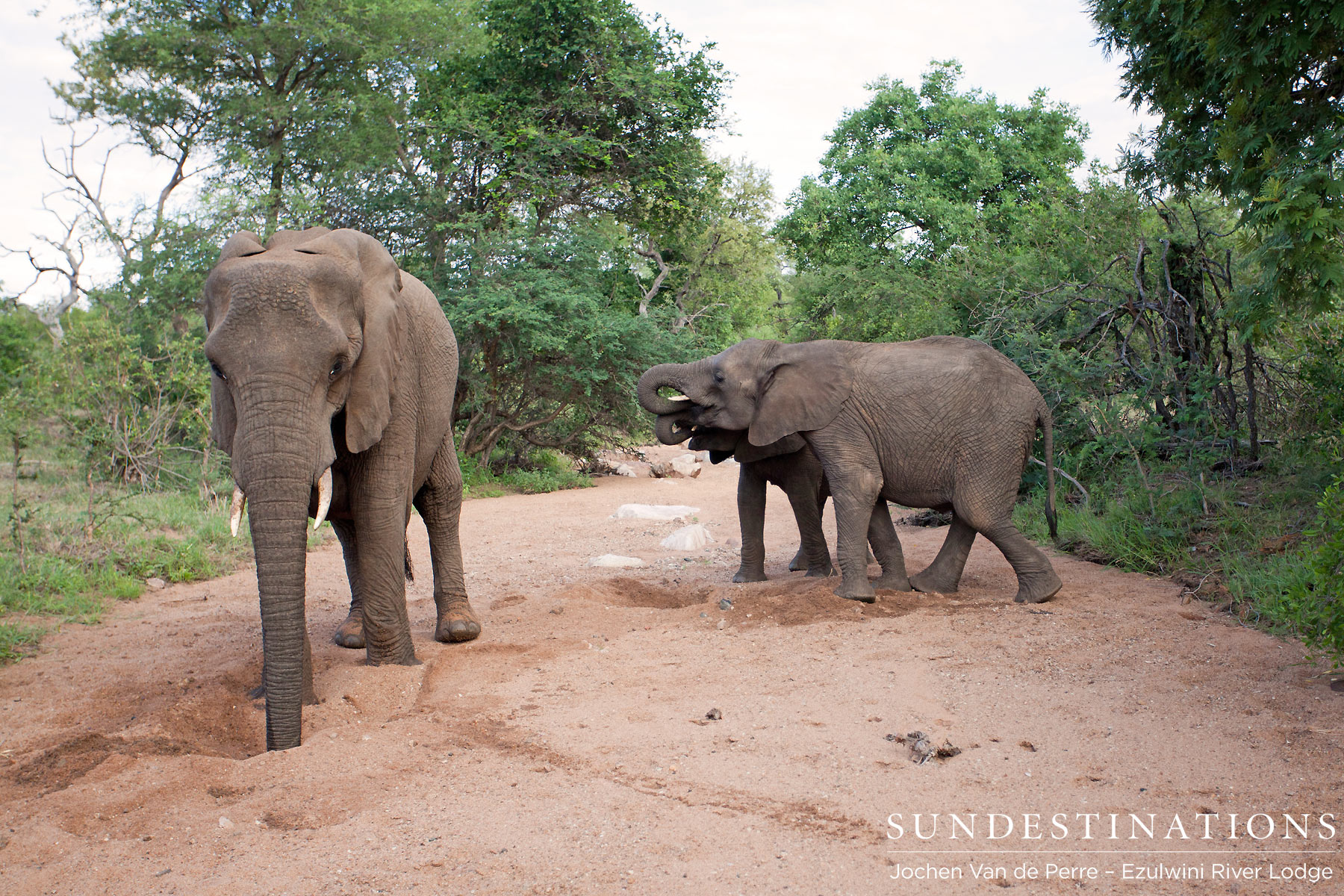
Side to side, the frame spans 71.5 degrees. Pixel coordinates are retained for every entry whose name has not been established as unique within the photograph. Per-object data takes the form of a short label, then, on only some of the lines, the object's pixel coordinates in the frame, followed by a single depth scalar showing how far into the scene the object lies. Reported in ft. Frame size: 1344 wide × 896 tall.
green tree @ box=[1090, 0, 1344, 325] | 18.44
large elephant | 13.08
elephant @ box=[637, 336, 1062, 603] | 22.57
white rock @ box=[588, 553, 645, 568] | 30.78
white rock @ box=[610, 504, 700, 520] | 42.47
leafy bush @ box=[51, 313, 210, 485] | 38.65
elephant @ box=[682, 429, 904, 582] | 25.70
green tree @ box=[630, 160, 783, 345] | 94.89
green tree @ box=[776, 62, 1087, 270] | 63.67
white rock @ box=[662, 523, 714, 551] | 33.88
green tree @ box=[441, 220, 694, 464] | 54.29
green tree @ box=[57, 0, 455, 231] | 66.80
